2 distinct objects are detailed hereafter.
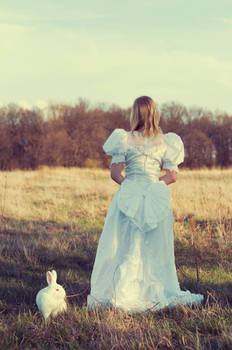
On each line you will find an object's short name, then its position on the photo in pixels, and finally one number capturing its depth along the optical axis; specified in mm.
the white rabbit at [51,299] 6887
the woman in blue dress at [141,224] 7793
